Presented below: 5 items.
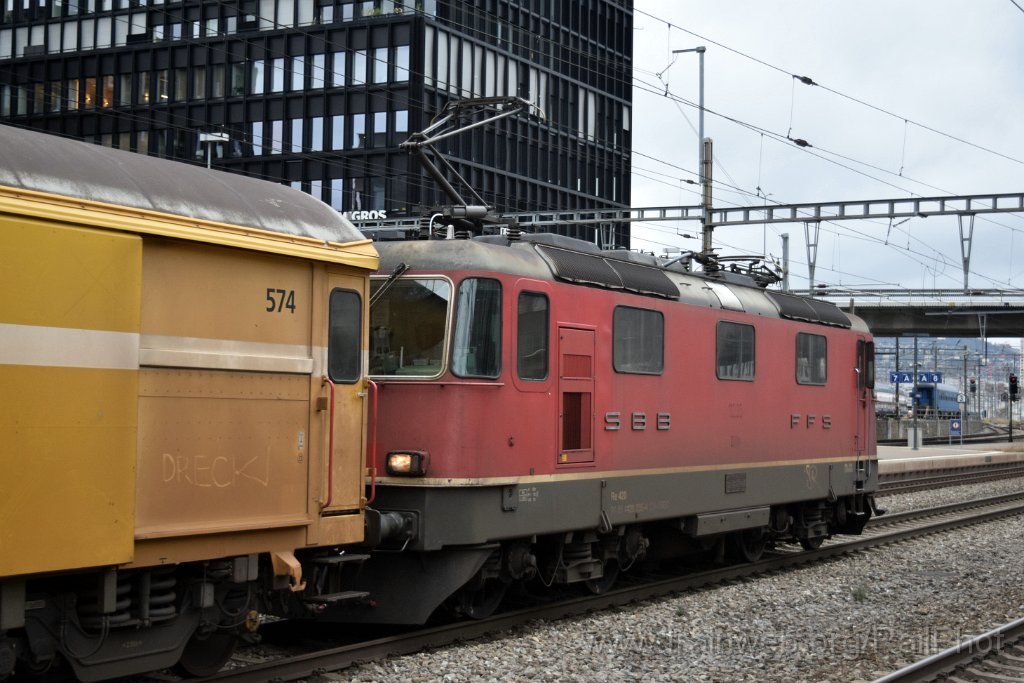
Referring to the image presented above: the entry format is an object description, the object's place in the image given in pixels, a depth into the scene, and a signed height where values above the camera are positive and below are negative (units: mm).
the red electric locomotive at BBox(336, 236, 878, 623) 10539 -118
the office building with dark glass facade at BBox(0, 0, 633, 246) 51656 +13969
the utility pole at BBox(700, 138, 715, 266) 29703 +5490
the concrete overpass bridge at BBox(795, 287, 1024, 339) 65062 +5581
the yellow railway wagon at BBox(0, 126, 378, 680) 6820 -32
